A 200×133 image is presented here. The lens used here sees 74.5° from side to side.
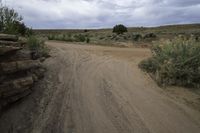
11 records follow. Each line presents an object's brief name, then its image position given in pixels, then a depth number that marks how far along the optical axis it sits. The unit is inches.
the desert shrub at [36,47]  197.1
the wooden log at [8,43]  143.2
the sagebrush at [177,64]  177.1
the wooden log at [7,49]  131.7
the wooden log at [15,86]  126.4
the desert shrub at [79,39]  427.8
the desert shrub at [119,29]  763.3
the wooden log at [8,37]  151.0
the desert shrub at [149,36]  520.2
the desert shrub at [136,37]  492.7
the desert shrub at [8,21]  204.2
